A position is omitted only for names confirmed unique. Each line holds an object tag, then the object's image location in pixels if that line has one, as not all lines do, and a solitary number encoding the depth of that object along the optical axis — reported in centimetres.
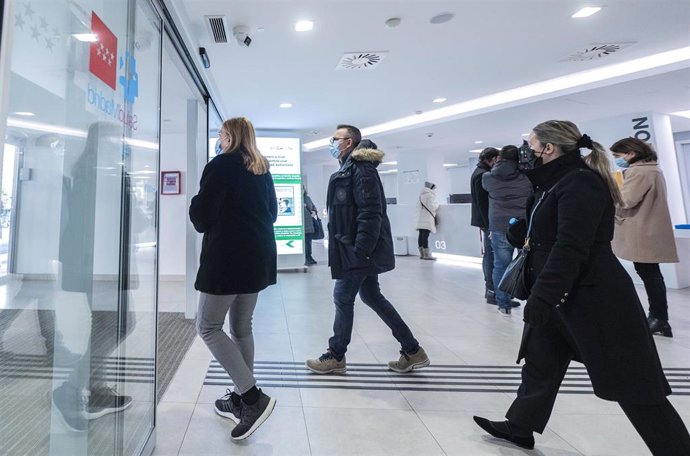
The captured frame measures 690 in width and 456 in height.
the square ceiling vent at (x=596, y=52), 409
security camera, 339
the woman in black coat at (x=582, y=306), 127
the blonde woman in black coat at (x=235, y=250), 162
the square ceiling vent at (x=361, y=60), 403
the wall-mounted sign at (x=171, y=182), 549
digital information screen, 650
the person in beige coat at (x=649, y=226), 302
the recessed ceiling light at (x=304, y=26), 337
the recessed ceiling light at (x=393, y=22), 337
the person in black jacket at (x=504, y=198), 350
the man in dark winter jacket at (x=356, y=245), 219
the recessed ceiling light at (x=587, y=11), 333
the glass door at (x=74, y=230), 89
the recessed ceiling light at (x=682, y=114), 637
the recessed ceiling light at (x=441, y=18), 332
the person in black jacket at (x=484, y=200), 394
